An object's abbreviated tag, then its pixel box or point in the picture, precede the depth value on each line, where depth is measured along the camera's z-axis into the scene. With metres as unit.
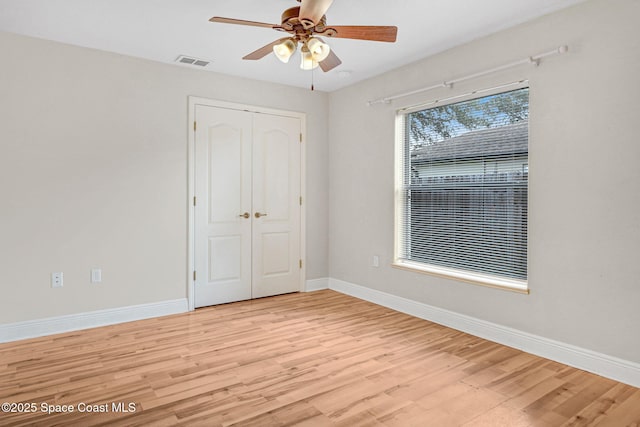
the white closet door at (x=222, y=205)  4.23
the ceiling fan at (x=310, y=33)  2.25
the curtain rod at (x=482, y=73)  2.83
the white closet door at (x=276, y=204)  4.63
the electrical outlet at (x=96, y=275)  3.63
